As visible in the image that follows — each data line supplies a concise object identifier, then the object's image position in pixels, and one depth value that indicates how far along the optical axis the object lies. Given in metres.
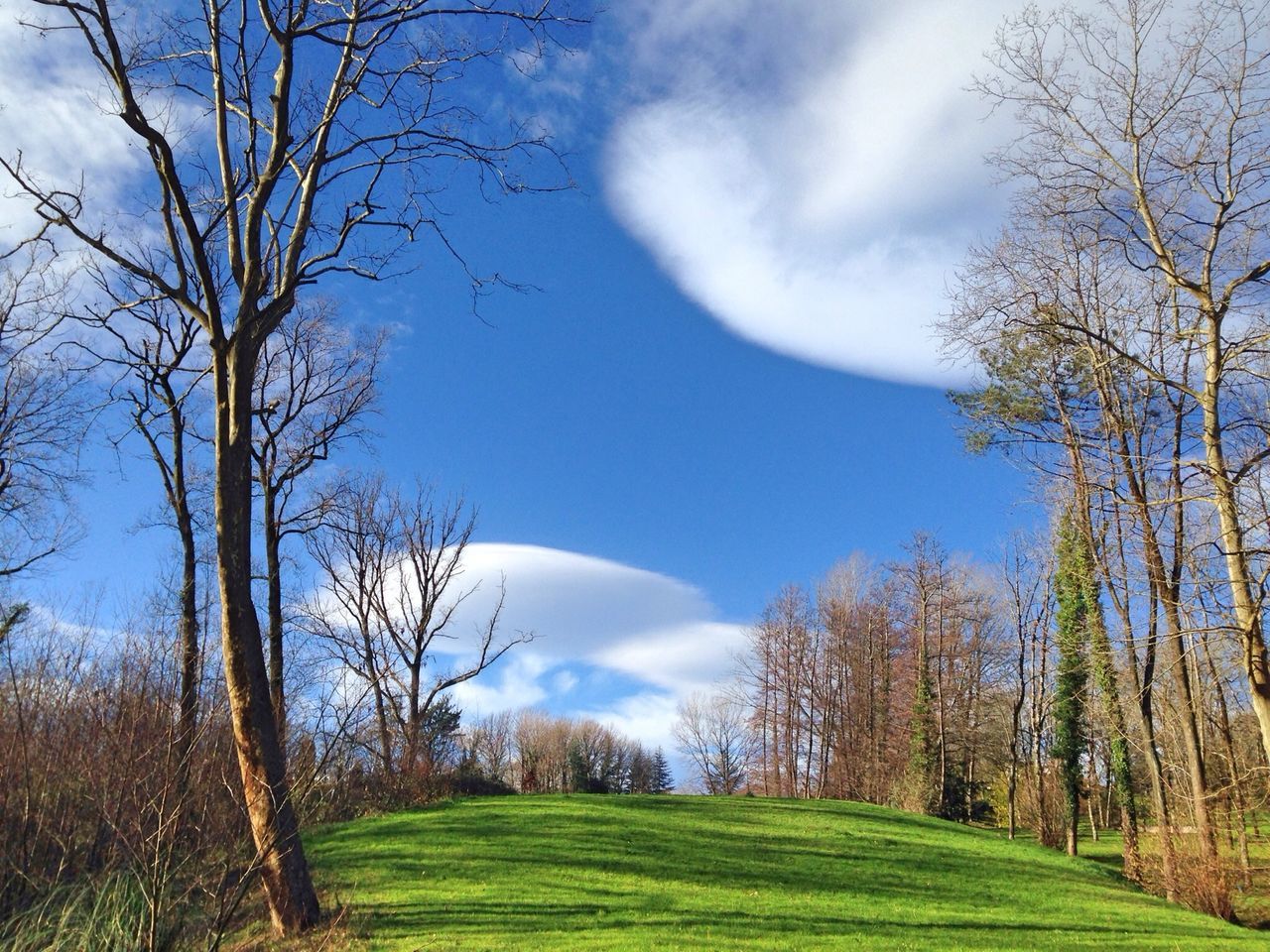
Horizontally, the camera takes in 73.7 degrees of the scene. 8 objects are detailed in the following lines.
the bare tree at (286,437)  19.52
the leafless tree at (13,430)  18.75
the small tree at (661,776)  54.00
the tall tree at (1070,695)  25.25
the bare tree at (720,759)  45.09
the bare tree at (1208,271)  9.17
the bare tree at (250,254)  8.60
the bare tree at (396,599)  25.08
